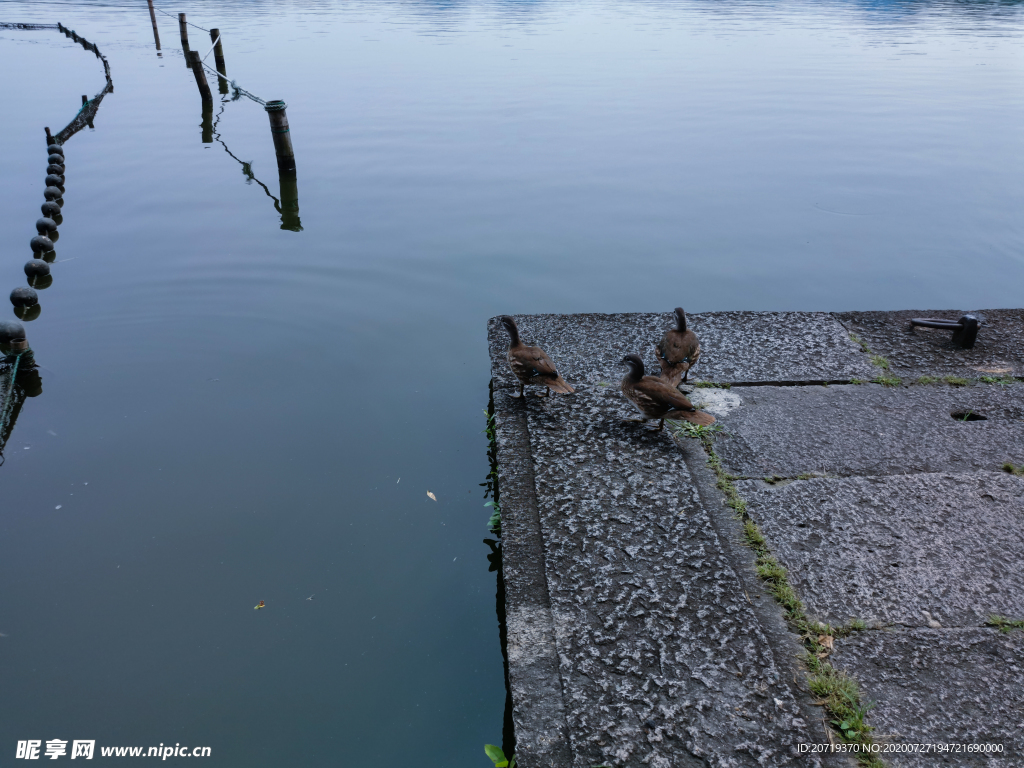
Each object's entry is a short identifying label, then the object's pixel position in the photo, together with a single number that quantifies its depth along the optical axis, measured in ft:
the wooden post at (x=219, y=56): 79.51
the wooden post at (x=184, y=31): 82.74
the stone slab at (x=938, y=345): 16.10
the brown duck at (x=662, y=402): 13.74
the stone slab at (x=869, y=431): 13.05
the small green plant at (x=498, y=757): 9.80
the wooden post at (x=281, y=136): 39.22
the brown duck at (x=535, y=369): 15.02
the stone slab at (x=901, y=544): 10.00
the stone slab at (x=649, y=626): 8.38
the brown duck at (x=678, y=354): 15.35
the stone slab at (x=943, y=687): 8.29
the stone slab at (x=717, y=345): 16.22
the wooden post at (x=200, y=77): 61.11
